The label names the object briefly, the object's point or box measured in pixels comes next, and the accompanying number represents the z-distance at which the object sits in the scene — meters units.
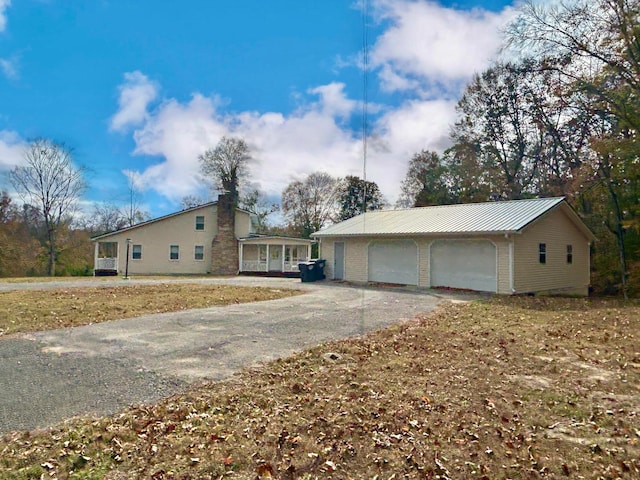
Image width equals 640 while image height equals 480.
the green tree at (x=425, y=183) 31.81
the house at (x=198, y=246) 28.02
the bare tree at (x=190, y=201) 43.00
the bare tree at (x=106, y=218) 41.62
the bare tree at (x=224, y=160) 38.53
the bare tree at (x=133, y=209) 41.25
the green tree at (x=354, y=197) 39.19
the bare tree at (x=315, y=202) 40.38
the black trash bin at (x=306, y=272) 20.80
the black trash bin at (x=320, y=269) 21.13
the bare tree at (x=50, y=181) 32.38
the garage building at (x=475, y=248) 14.98
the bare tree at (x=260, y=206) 41.34
